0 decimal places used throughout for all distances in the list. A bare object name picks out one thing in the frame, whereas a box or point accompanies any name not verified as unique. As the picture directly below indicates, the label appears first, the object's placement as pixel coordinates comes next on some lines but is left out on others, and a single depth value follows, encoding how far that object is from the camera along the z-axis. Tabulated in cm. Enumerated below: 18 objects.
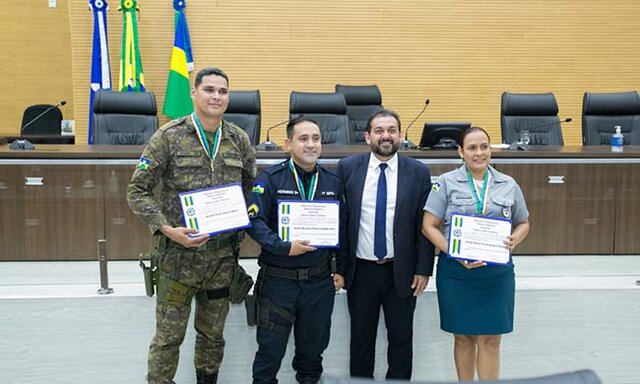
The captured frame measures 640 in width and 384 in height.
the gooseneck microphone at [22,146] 397
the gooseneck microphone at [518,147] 423
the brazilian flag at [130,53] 654
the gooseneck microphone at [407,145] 440
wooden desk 360
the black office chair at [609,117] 570
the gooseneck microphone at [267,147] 420
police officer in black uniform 245
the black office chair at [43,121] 755
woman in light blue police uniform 246
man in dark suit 252
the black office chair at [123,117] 514
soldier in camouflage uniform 237
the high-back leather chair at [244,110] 536
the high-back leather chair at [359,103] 607
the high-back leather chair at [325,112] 546
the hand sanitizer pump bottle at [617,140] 462
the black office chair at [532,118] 561
